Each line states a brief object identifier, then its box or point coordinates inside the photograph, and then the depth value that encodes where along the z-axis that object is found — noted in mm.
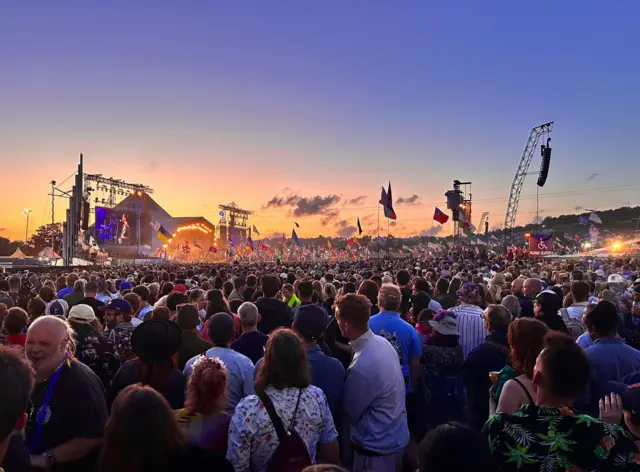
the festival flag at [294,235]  57812
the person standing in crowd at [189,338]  4832
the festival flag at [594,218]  55462
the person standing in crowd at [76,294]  8734
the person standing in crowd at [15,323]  5117
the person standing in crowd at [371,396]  3805
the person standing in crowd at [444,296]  8008
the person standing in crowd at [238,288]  9805
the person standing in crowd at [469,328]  5875
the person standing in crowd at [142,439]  2018
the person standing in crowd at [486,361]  4635
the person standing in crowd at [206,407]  2916
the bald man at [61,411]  2914
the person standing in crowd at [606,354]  3867
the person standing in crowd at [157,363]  3441
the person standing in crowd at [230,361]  3918
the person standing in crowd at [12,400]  2072
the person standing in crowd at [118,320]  5121
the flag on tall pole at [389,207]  36000
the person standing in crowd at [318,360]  3842
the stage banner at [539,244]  48156
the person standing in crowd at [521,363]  3008
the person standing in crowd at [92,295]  7754
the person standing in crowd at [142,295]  7505
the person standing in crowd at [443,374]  5152
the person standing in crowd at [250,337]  4980
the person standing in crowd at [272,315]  6867
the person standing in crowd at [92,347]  4598
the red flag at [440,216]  42469
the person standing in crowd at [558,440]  2232
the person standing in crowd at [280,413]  2840
